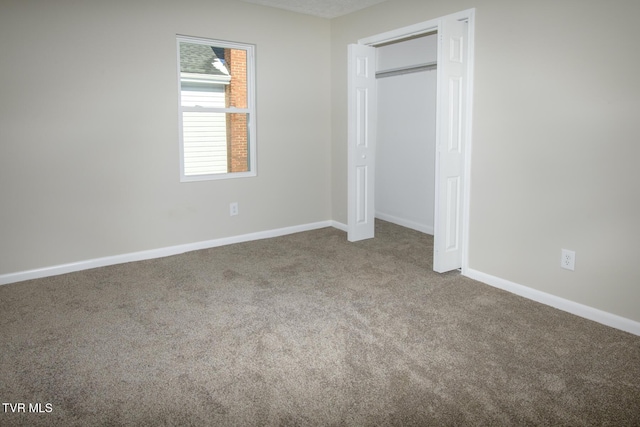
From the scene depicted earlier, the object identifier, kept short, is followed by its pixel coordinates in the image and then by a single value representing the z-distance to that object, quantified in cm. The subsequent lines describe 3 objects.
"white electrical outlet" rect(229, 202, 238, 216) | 481
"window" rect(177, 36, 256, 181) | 444
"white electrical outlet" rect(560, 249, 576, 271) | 307
